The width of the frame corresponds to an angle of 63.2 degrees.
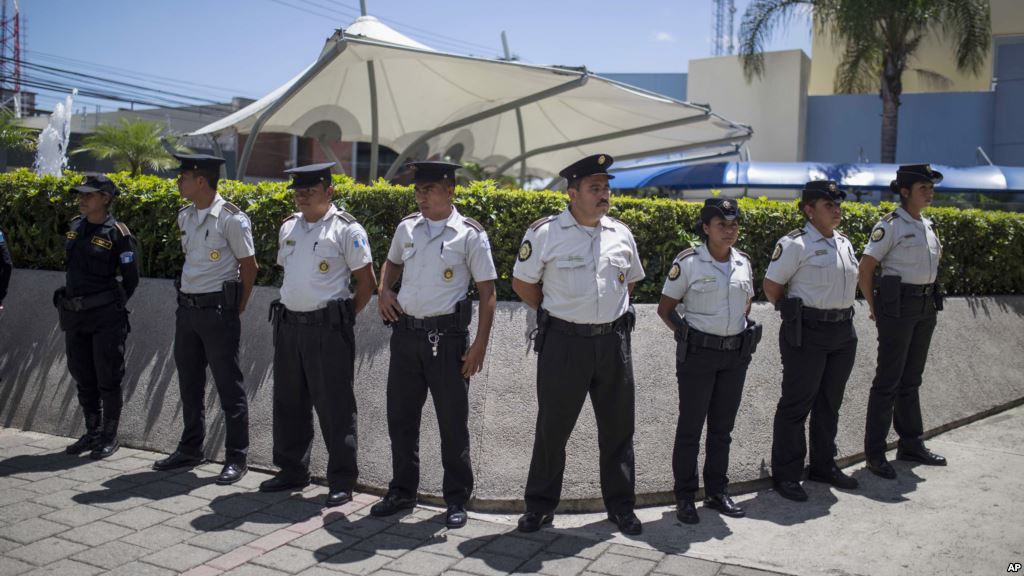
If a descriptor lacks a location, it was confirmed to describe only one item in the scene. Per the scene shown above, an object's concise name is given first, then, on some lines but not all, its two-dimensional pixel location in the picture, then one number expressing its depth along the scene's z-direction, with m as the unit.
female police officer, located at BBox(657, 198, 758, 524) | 4.75
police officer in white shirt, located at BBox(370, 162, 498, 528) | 4.65
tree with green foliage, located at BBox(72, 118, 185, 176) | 21.03
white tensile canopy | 11.89
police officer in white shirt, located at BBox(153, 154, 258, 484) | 5.42
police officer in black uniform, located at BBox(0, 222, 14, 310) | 6.02
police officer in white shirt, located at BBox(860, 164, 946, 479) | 5.66
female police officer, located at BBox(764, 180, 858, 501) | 5.15
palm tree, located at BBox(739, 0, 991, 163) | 17.58
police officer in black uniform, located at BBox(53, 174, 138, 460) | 5.73
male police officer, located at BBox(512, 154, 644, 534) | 4.42
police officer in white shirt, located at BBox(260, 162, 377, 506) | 4.94
